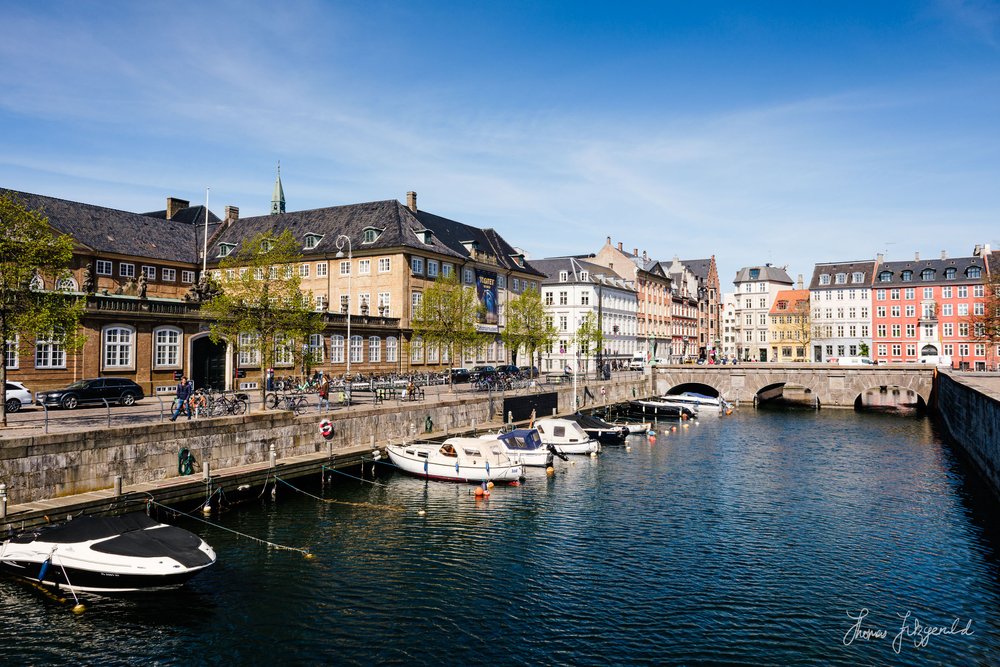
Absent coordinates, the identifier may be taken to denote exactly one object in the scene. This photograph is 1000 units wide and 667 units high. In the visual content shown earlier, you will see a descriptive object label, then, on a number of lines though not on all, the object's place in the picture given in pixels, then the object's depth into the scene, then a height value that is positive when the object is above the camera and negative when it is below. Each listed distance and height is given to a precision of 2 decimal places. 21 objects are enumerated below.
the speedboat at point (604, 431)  51.84 -6.72
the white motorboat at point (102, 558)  19.05 -6.14
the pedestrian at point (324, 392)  38.06 -2.70
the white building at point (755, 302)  139.00 +9.19
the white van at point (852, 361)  84.44 -2.21
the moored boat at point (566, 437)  45.41 -6.37
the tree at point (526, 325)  74.06 +2.19
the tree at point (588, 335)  84.50 +1.23
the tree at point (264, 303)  38.78 +2.46
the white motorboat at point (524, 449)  39.69 -6.30
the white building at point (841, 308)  118.00 +6.40
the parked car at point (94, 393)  33.88 -2.57
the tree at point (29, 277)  27.33 +2.81
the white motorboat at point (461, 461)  35.34 -6.28
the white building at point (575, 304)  103.62 +6.33
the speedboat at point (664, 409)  69.62 -6.87
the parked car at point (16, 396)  33.44 -2.58
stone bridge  74.19 -4.18
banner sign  80.00 +6.22
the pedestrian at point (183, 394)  32.01 -2.38
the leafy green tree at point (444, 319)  60.94 +2.33
